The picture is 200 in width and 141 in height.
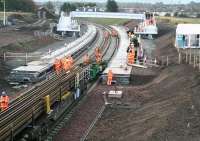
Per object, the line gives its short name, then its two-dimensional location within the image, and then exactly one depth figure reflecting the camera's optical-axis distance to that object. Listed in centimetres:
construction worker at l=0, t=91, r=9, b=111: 2121
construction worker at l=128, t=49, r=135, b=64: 4528
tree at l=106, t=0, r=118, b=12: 14373
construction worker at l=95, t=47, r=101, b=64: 4235
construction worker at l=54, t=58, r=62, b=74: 3612
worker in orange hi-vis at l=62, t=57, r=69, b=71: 3257
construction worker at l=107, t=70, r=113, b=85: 3625
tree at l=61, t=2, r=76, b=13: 13211
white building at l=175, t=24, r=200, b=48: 5522
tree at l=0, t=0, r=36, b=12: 13348
